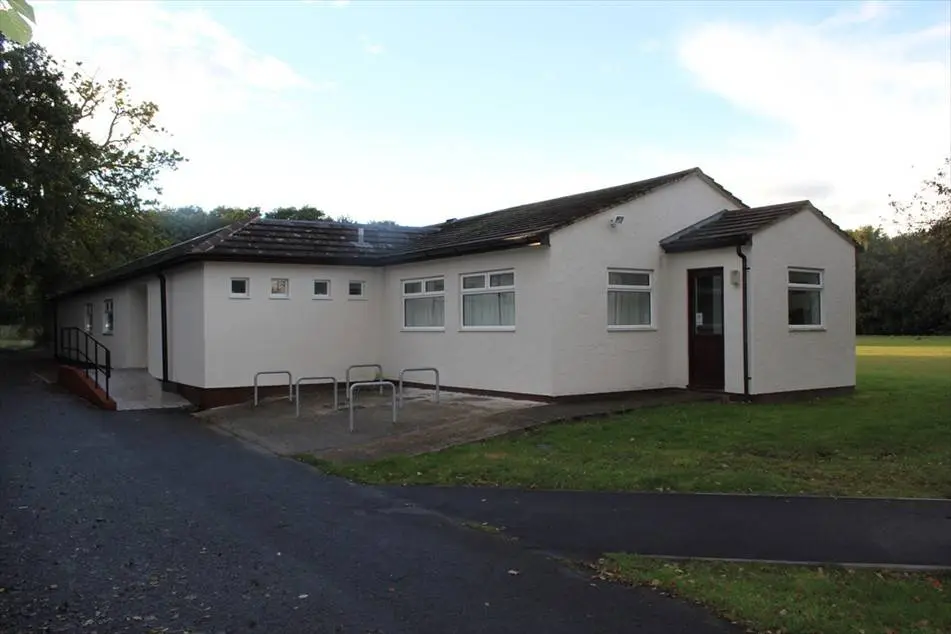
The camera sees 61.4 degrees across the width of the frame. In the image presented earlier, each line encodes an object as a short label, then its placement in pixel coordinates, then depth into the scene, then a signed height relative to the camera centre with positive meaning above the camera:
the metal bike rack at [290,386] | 17.11 -1.61
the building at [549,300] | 15.09 +0.21
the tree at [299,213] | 58.55 +7.42
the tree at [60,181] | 22.59 +4.41
